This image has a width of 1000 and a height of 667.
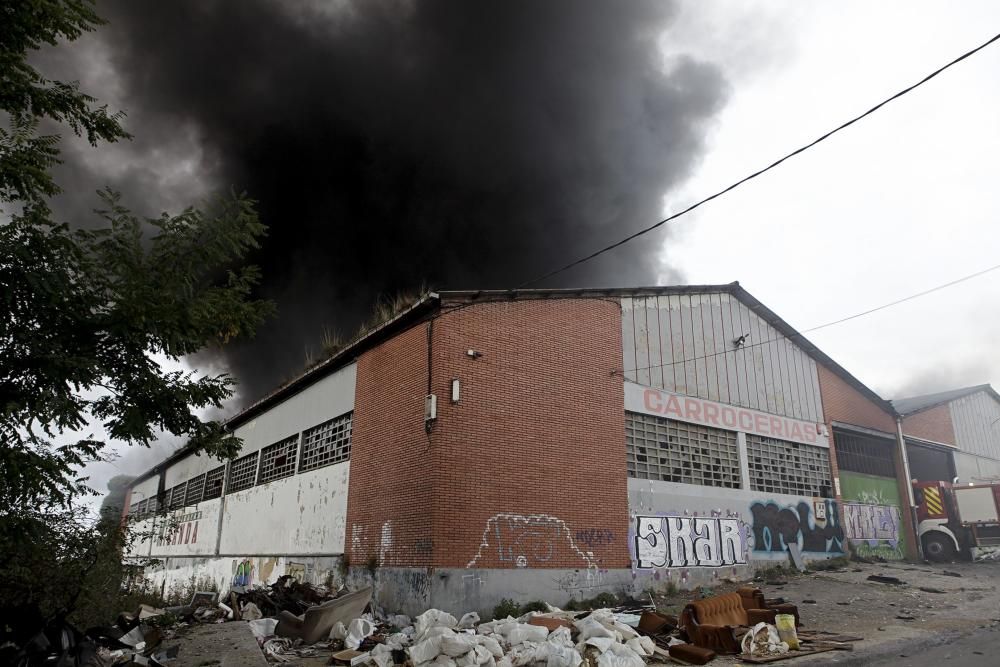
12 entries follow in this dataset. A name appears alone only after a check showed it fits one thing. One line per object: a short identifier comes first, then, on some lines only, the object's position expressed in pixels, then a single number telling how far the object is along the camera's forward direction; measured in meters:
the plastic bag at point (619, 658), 8.06
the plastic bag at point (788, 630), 9.23
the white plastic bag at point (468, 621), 10.94
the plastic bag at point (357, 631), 10.12
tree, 6.23
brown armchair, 9.21
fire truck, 21.06
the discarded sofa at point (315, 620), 10.99
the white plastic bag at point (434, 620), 10.13
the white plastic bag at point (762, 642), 8.92
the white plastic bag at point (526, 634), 9.01
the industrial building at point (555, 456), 12.74
